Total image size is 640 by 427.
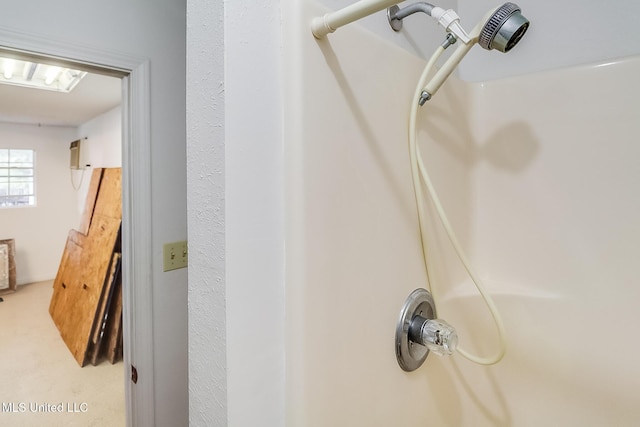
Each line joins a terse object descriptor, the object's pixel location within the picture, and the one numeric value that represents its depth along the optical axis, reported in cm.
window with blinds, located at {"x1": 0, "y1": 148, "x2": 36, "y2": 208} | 405
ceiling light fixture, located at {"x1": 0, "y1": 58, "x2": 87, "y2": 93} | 222
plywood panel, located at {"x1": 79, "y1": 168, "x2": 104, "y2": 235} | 309
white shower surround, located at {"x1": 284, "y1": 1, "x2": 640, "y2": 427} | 55
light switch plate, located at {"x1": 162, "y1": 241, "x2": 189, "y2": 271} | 124
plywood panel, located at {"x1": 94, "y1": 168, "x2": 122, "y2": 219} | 269
